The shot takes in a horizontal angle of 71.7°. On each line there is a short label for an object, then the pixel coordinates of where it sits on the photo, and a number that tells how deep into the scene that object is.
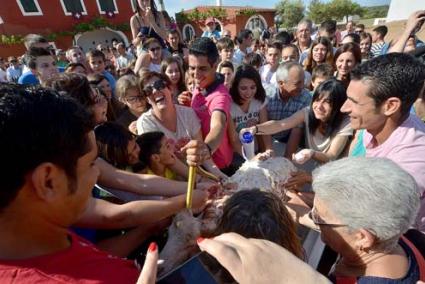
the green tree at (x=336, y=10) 50.96
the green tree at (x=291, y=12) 50.19
